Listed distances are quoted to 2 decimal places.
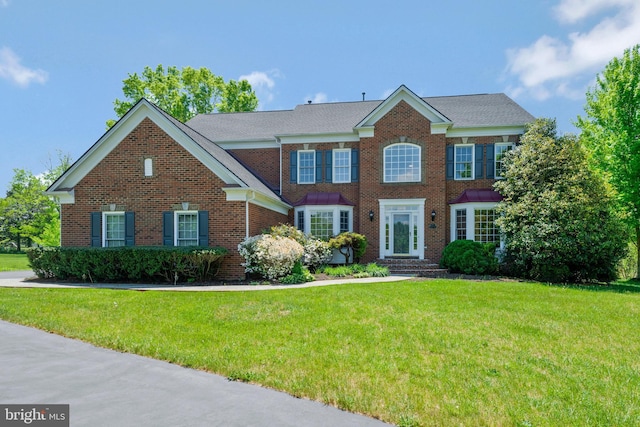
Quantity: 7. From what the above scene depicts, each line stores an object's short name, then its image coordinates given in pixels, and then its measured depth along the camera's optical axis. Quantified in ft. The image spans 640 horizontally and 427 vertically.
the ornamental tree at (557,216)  47.32
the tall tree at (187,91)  109.09
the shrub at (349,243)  56.29
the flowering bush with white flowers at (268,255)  44.55
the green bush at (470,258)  50.70
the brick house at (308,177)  48.70
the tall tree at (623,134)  59.93
